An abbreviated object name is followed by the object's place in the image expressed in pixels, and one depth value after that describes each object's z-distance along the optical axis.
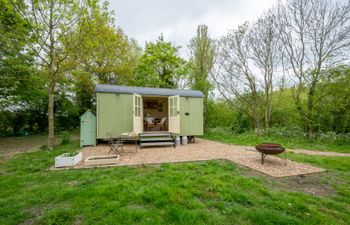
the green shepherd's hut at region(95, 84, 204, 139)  7.07
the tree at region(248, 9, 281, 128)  10.51
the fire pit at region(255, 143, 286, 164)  4.23
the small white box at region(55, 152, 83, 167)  4.15
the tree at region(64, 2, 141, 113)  12.12
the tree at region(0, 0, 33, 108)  6.08
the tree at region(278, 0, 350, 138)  8.50
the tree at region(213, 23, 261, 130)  11.61
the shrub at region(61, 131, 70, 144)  7.86
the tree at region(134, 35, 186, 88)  12.77
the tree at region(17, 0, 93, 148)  5.97
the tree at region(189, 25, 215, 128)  12.60
